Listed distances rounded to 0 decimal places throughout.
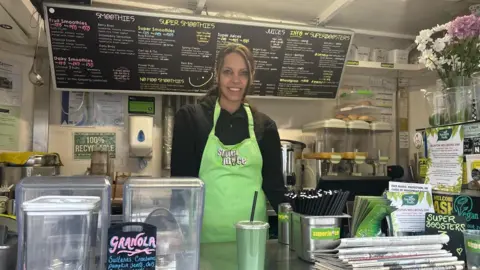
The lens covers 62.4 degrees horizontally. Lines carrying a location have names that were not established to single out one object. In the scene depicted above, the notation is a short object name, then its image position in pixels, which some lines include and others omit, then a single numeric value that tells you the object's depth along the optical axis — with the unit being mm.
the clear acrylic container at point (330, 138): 3414
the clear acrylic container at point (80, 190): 882
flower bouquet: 1387
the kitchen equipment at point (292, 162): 3186
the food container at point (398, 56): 3537
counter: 1087
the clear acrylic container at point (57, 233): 776
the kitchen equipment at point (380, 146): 3444
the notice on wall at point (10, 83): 2983
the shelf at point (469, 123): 1343
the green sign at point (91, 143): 3248
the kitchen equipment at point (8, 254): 860
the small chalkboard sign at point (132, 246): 807
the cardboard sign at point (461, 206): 1297
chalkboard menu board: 2842
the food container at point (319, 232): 1136
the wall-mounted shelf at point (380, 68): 3469
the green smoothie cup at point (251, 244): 936
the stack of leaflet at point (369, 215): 1202
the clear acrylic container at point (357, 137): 3373
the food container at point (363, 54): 3525
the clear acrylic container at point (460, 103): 1393
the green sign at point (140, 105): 3357
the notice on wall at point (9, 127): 2947
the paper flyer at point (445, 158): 1377
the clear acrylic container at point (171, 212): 932
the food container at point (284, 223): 1364
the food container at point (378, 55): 3565
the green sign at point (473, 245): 1054
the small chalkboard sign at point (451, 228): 1094
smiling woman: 1832
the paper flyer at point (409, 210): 1286
